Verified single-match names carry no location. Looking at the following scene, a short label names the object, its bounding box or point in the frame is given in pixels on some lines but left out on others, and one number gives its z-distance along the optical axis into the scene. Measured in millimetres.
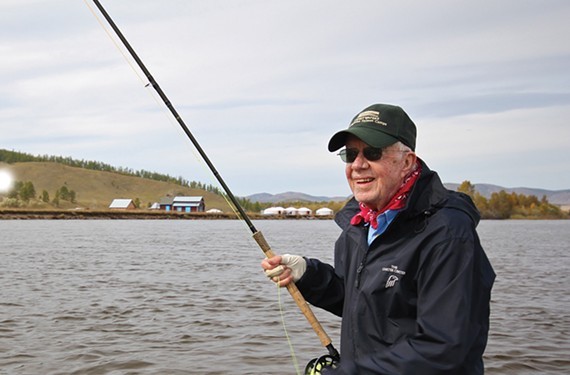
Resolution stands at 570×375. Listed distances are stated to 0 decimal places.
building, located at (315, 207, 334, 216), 159375
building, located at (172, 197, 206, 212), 148500
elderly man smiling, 2797
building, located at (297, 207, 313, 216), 157500
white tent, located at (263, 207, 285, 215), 157500
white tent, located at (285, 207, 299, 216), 157500
